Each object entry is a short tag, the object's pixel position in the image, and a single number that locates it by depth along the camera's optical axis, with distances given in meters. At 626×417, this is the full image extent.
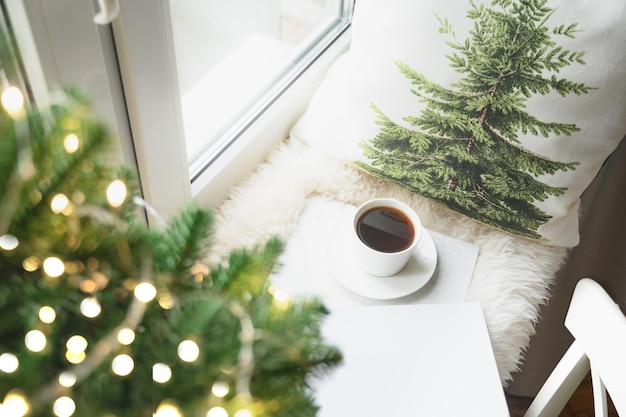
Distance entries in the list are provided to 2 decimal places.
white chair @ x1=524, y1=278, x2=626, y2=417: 0.56
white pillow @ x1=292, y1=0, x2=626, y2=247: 0.63
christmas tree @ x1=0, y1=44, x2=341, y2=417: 0.31
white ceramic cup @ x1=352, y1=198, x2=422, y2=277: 0.69
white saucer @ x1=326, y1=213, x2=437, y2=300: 0.72
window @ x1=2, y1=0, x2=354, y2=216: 0.51
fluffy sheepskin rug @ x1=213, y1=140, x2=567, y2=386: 0.72
